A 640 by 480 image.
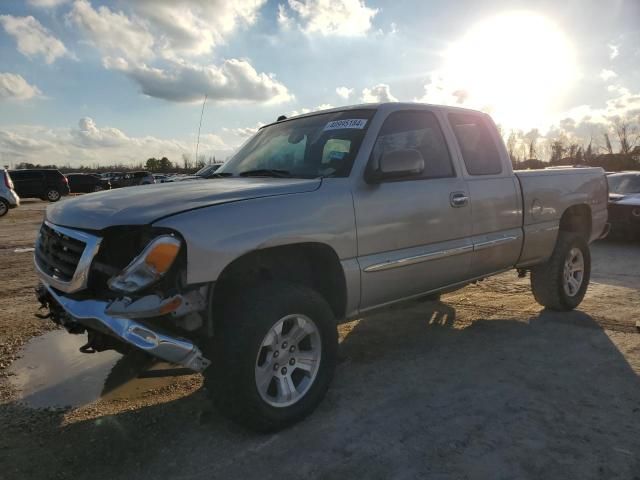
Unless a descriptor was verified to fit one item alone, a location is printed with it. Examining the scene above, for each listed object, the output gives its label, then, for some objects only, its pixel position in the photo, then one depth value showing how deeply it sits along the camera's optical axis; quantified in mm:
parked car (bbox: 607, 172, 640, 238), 9562
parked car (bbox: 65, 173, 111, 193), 34594
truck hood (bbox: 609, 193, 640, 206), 9656
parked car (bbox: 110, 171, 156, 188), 35212
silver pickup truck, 2557
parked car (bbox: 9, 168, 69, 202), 25500
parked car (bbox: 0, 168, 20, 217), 17844
